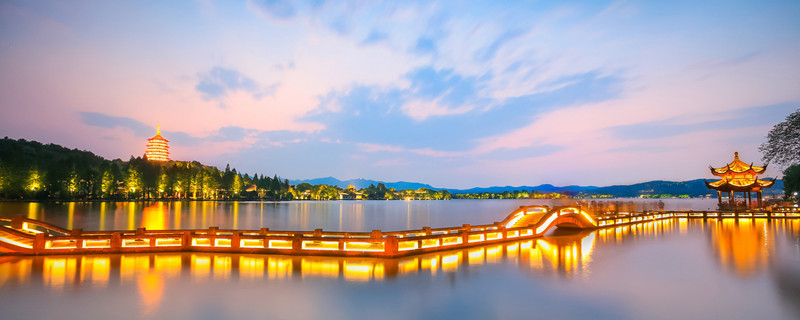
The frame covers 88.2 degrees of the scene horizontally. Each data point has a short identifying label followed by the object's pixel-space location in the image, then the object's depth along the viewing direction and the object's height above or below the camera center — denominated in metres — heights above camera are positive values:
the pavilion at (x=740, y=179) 52.28 +1.15
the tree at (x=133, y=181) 108.19 +2.91
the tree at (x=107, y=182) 98.06 +2.45
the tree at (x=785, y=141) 31.58 +3.57
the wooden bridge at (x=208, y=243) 16.06 -2.10
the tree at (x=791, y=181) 44.72 +0.79
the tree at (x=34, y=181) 81.62 +2.37
